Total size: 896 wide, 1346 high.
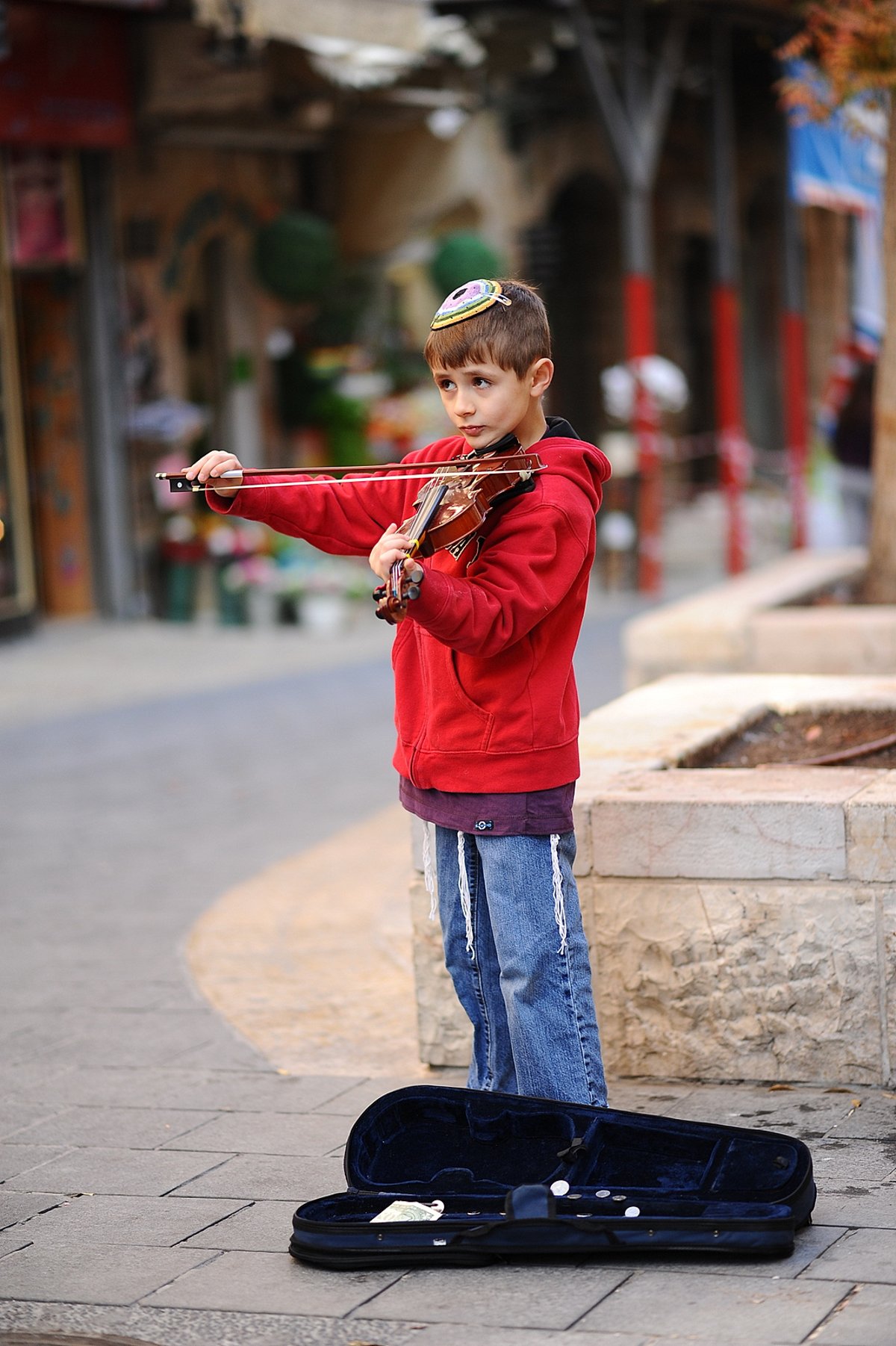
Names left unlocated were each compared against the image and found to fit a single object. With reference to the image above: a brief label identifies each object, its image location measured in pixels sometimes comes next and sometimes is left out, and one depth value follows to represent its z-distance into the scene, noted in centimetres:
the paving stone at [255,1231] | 630
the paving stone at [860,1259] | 578
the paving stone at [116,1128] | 754
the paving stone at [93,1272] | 596
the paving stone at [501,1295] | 567
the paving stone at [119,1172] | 695
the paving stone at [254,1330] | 555
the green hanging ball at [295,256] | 2814
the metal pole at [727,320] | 3008
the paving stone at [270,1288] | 581
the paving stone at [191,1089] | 795
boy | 636
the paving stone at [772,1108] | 727
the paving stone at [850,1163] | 660
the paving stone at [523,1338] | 545
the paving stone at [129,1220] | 643
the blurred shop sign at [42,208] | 2553
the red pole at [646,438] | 2778
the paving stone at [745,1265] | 587
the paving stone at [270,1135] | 733
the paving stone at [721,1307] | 547
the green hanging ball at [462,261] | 2856
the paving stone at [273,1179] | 680
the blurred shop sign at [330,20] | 2233
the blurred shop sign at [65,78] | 2412
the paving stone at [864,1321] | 533
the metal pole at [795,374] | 3303
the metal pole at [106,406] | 2678
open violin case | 596
